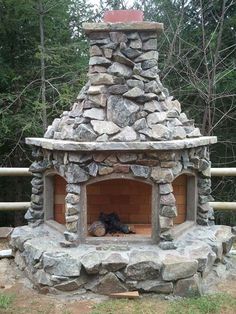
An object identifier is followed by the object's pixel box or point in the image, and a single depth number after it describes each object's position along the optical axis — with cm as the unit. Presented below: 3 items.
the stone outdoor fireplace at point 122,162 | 496
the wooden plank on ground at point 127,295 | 487
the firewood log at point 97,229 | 570
